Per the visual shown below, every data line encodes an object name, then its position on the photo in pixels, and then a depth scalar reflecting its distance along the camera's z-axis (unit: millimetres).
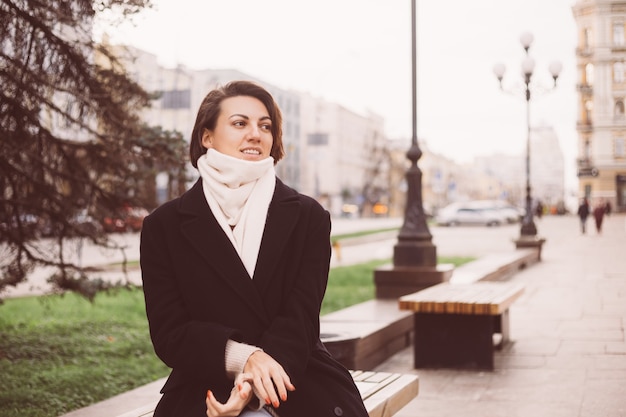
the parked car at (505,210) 59031
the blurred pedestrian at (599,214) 36906
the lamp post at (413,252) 10391
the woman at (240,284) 2816
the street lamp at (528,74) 24548
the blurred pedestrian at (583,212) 39300
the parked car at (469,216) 56938
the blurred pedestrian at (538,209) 63156
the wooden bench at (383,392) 3986
